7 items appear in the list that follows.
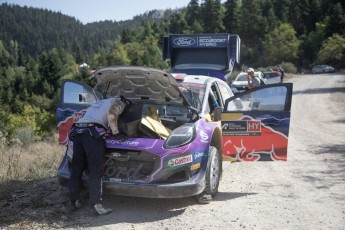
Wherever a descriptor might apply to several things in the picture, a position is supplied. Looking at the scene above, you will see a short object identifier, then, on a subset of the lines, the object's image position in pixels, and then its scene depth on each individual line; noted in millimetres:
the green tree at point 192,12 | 115950
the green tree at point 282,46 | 77062
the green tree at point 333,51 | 41438
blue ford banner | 12431
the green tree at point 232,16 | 102875
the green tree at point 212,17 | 105312
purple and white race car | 5285
